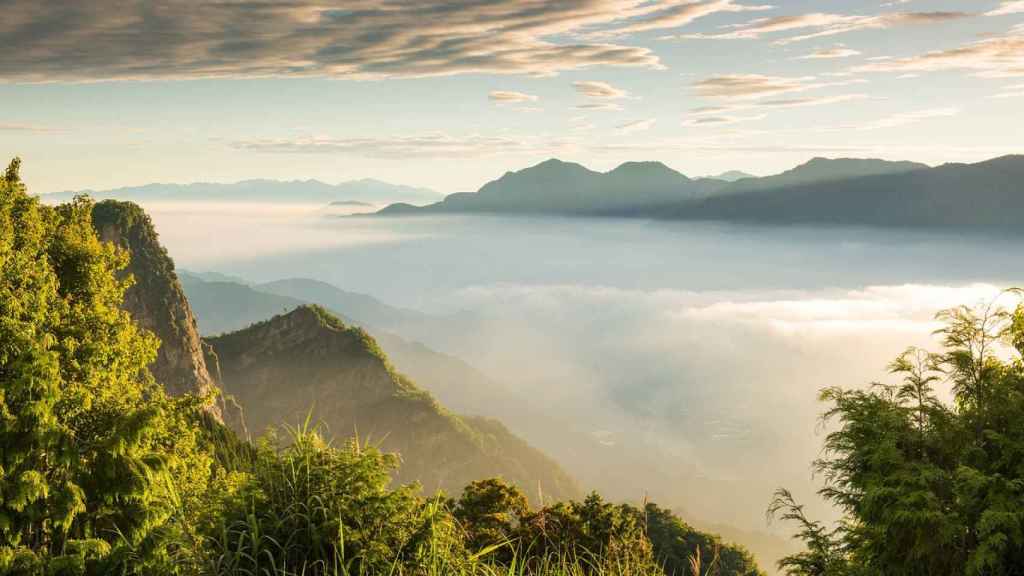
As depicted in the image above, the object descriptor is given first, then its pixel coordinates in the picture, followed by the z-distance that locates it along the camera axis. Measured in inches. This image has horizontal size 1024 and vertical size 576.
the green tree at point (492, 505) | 1070.4
